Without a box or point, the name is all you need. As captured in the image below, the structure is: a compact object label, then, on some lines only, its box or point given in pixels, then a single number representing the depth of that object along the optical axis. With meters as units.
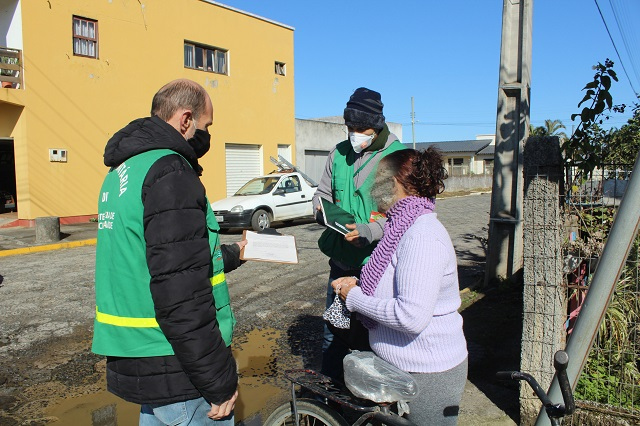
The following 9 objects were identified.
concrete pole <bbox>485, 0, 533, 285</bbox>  6.68
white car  14.22
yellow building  15.81
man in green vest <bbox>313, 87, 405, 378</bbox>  3.33
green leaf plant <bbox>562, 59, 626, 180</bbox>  4.34
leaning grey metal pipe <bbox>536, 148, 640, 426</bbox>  2.12
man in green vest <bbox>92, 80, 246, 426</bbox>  1.90
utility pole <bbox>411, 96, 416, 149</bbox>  51.80
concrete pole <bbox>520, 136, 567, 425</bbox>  3.63
